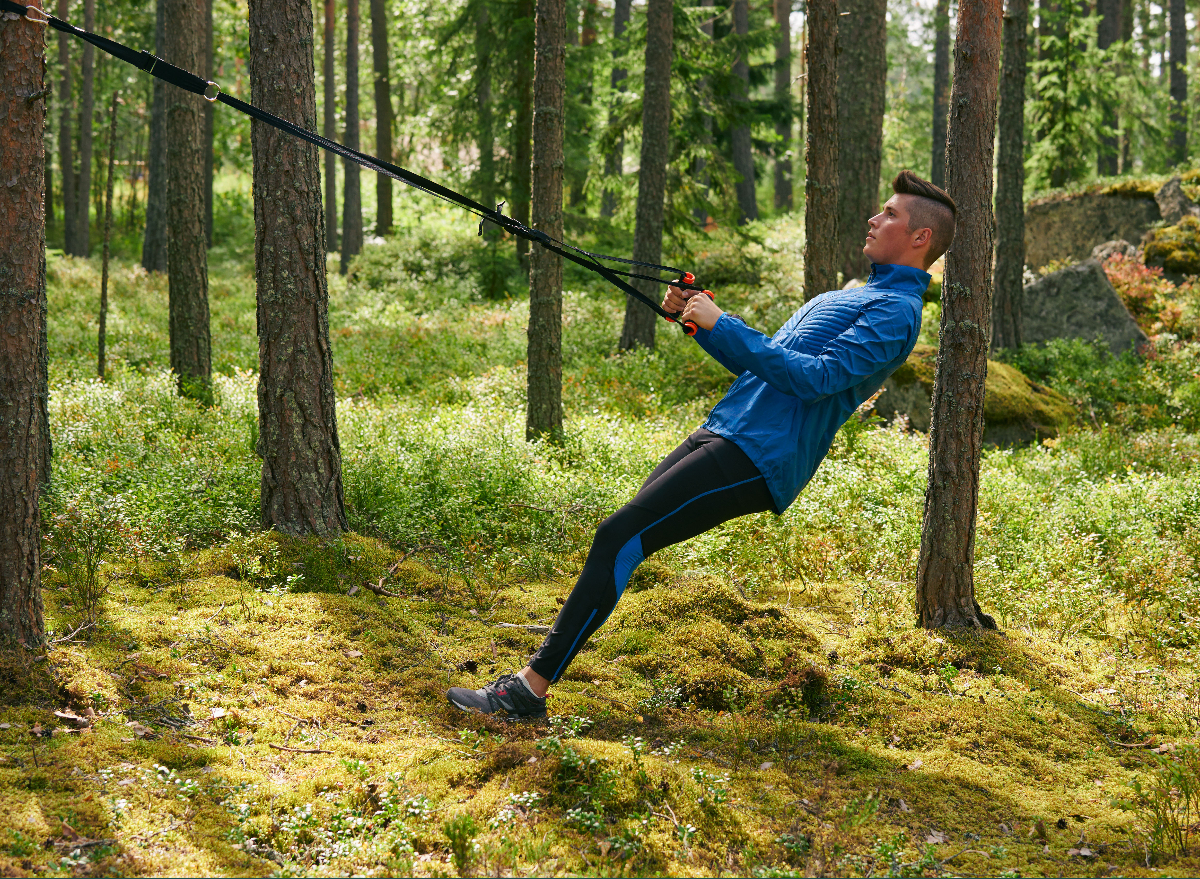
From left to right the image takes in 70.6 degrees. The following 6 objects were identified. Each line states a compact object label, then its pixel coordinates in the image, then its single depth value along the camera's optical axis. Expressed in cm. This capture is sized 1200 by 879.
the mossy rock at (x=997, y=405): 984
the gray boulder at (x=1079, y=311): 1203
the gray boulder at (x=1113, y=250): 1452
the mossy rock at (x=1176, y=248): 1395
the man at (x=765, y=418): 370
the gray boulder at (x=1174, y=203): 1492
